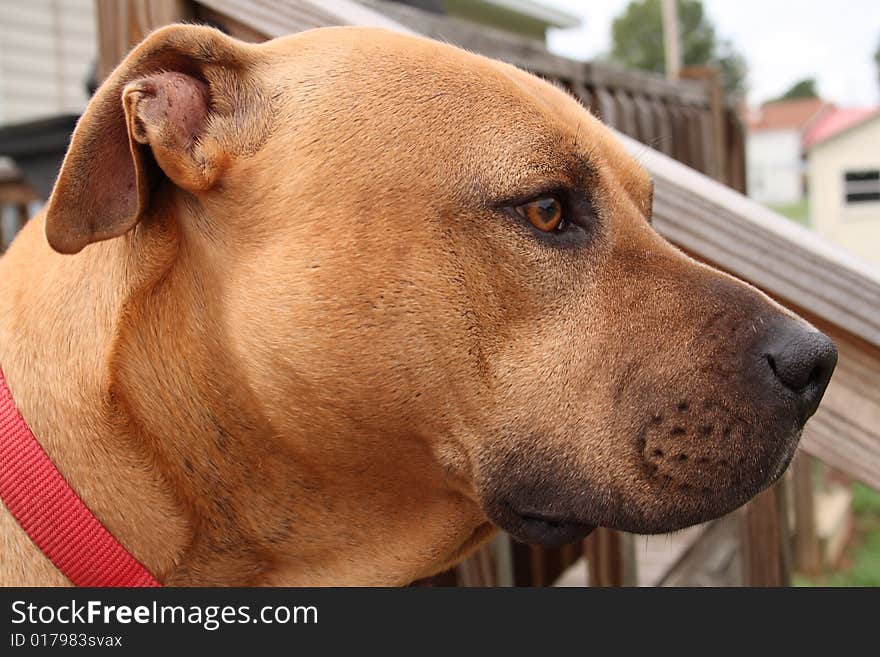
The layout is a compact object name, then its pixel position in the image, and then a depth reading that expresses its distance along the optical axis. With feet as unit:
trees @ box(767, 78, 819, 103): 192.65
